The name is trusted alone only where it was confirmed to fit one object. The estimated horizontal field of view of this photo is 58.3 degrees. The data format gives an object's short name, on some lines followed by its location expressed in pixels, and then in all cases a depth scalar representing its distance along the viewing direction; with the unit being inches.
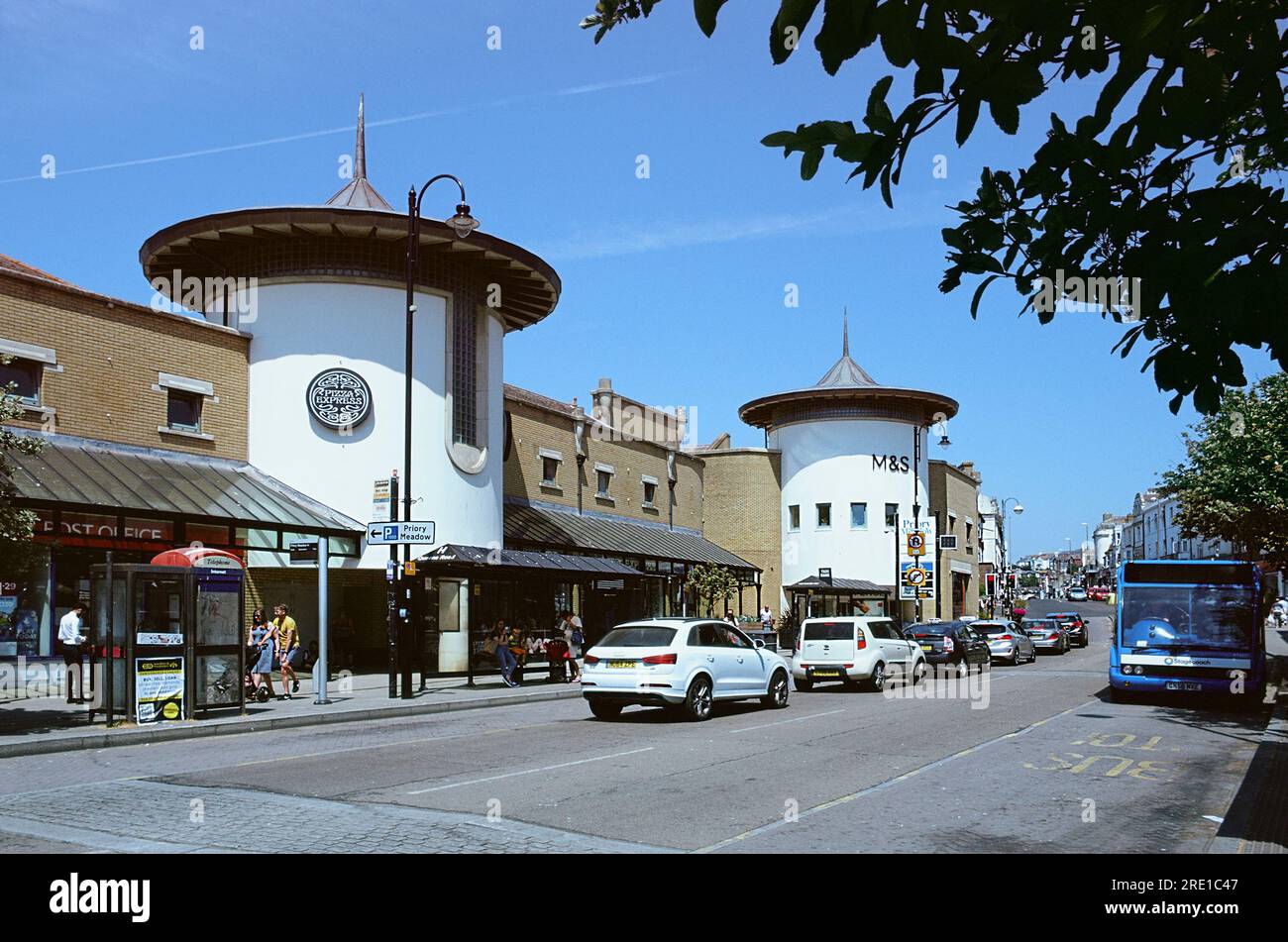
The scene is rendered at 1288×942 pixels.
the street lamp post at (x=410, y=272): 900.6
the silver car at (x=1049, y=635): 1779.0
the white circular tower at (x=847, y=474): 2219.5
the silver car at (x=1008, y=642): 1526.8
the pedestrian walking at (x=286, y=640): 912.3
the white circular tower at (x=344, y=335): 1133.1
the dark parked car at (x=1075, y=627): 2043.6
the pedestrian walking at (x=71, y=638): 845.2
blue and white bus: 787.4
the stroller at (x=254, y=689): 860.6
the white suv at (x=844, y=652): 991.0
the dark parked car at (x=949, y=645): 1310.3
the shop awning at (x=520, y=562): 1082.1
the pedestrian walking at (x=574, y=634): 1235.9
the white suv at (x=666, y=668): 706.8
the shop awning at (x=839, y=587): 2038.6
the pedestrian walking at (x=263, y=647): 872.1
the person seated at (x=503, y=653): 1059.9
